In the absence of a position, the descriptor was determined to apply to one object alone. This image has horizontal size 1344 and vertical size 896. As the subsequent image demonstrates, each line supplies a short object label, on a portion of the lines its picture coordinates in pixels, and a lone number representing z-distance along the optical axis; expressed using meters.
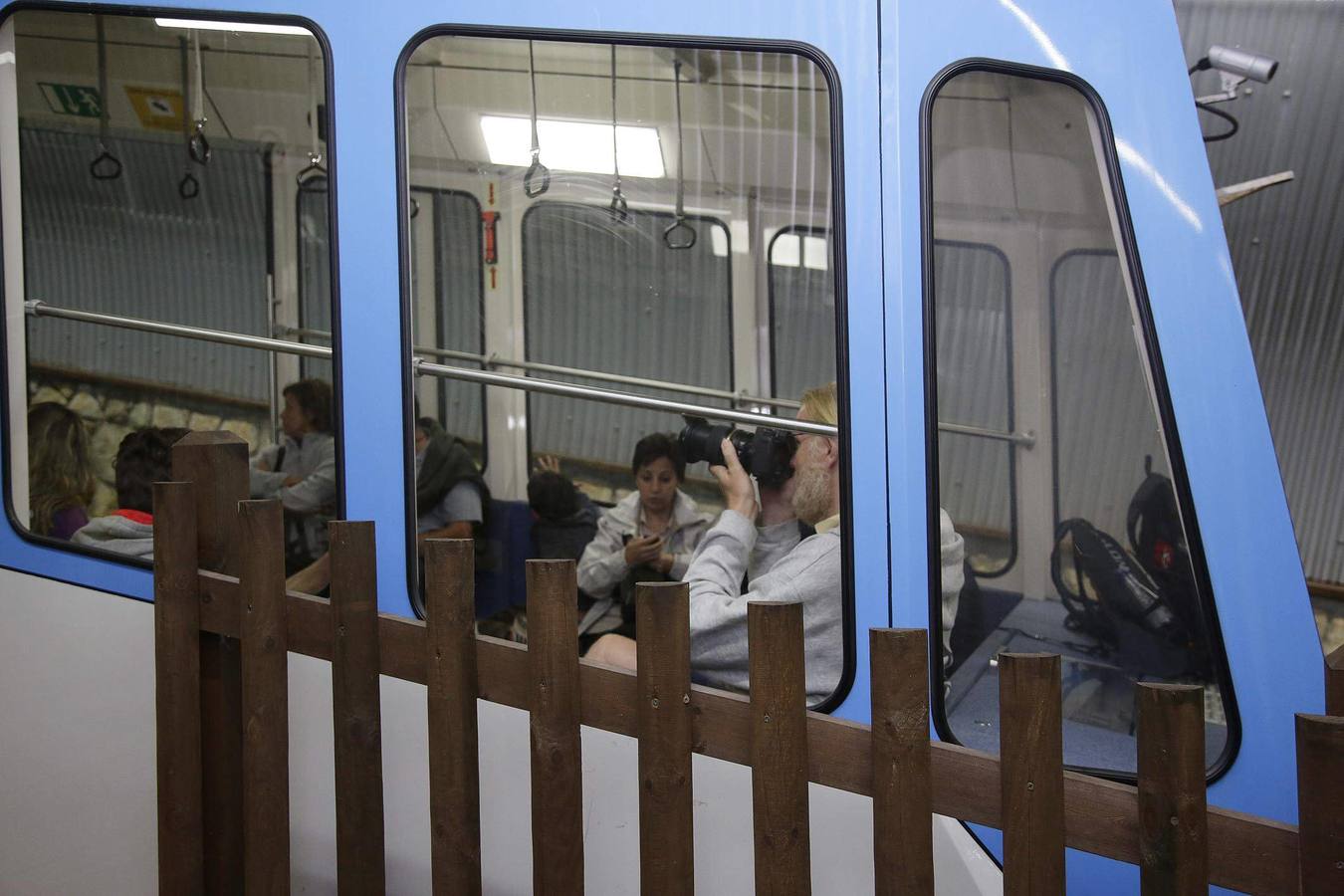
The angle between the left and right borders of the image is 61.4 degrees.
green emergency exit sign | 2.42
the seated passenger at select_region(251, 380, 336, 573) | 2.57
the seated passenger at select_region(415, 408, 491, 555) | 2.23
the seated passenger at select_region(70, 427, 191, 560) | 2.34
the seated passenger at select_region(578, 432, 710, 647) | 2.47
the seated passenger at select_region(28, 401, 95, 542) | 2.37
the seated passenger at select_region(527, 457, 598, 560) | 2.60
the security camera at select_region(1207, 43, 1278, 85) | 2.84
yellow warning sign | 2.51
